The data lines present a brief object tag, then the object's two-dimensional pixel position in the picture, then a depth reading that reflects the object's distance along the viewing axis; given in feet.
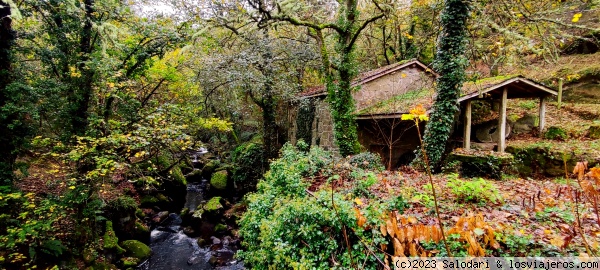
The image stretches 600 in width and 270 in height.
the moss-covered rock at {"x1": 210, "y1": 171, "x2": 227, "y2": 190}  45.85
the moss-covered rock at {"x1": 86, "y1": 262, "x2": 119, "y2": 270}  22.11
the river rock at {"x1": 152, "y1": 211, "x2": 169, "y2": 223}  36.50
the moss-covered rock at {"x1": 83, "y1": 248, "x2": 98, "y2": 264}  22.18
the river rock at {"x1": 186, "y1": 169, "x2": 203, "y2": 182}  52.60
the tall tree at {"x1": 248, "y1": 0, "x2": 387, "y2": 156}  32.24
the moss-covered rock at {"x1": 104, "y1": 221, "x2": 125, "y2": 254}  25.48
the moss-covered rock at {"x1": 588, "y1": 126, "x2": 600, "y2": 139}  30.91
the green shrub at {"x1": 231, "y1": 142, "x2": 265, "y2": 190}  44.29
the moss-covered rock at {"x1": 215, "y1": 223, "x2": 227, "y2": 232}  34.46
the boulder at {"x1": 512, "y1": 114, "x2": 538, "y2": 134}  38.04
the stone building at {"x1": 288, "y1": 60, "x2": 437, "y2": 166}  36.11
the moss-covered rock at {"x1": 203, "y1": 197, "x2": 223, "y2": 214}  35.81
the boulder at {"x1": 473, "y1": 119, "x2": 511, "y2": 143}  36.55
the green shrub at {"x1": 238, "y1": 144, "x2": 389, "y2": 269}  12.10
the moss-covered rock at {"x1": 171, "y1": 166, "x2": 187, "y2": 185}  42.34
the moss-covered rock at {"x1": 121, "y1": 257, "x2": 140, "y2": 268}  25.46
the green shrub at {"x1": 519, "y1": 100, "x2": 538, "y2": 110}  44.00
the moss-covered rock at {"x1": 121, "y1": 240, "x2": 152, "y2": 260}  27.43
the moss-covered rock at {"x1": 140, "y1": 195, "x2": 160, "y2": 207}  37.82
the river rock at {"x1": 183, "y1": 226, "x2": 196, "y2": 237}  34.27
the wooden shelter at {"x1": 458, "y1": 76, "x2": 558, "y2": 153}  29.96
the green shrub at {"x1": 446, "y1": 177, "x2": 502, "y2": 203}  14.38
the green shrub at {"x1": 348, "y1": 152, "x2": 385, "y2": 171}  27.20
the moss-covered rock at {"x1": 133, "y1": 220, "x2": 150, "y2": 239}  30.65
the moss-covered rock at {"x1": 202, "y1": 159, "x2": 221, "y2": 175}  54.75
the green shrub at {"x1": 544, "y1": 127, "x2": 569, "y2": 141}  33.23
